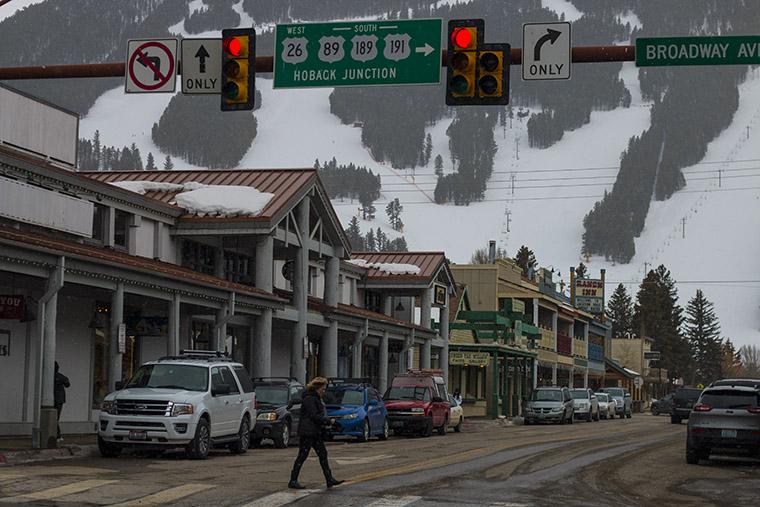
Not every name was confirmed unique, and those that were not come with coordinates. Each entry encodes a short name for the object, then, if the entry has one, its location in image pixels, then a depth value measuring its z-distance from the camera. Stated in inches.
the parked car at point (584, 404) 2534.4
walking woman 731.4
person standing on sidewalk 1104.2
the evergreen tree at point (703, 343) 6771.7
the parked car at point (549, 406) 2293.3
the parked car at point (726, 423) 1069.8
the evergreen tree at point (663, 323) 6028.5
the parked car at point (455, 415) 1792.6
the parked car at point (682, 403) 2480.3
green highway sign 778.2
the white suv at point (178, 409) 940.0
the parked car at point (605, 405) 2810.0
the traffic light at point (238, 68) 770.8
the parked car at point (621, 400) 3036.4
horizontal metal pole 730.8
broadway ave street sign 721.6
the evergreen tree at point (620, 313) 6771.7
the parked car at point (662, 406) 3491.6
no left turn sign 798.5
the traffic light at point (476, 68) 737.0
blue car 1349.7
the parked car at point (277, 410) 1179.3
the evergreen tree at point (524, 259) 5470.0
